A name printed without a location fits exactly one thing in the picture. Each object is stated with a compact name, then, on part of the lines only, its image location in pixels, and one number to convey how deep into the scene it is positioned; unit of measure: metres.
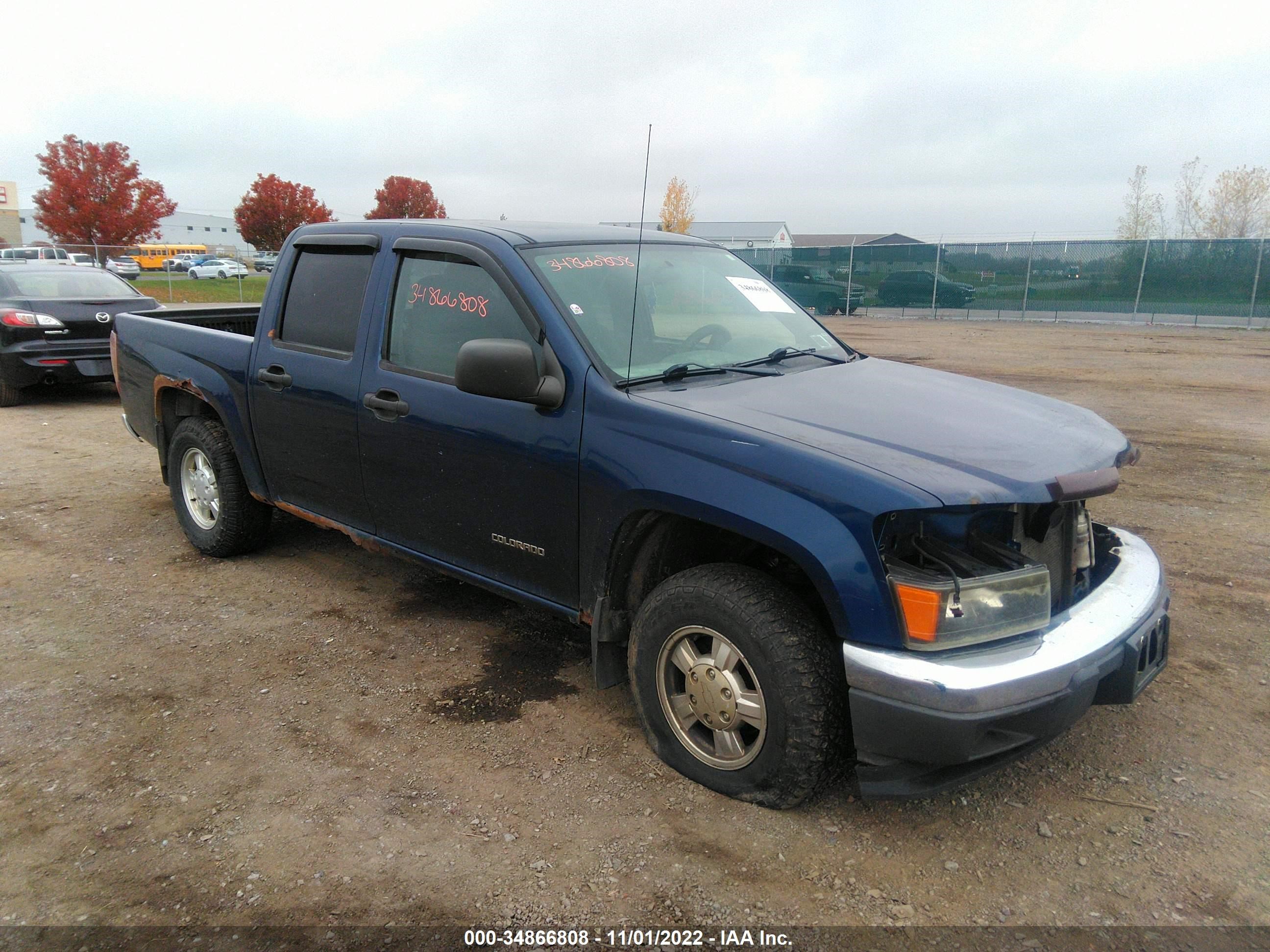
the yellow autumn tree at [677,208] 42.56
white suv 30.39
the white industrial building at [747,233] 53.56
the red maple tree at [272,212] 44.47
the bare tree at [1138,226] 48.07
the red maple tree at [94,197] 37.19
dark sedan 9.38
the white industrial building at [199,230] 100.56
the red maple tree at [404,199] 49.66
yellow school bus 54.58
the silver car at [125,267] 36.90
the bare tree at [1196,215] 46.91
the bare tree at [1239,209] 44.78
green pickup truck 28.73
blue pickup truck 2.50
